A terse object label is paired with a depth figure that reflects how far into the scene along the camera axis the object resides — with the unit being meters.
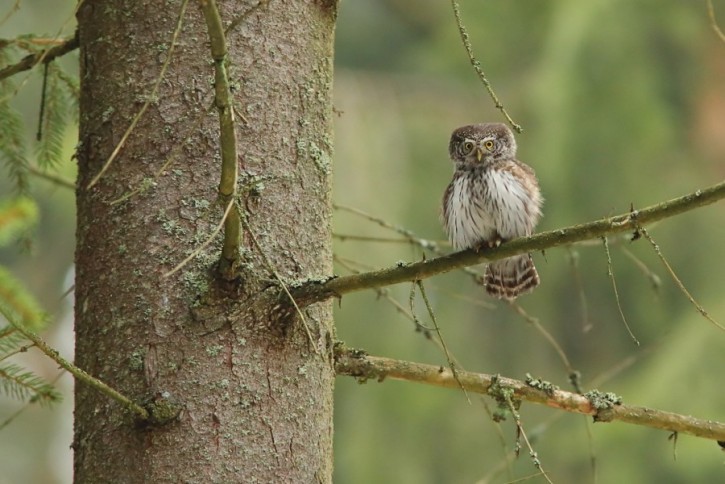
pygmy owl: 8.00
